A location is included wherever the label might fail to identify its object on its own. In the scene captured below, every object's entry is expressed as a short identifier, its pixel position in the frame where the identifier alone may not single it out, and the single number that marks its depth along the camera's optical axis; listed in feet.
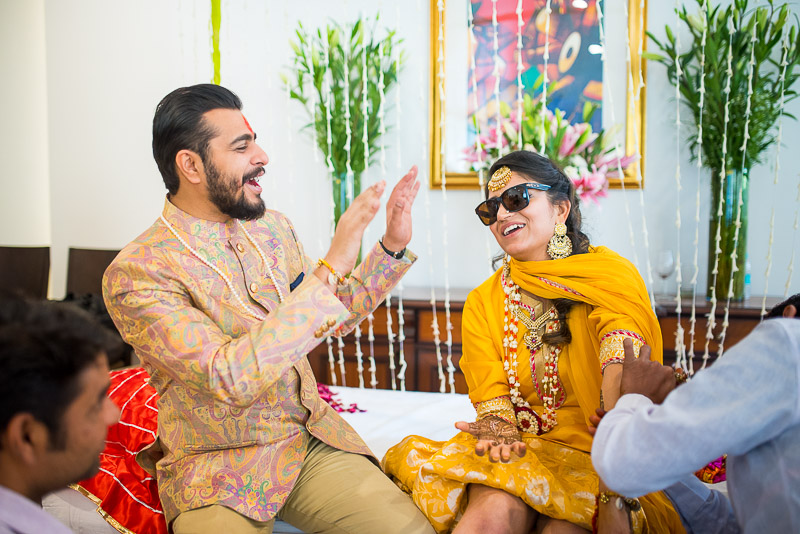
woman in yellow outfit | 4.78
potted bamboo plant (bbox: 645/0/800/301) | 10.10
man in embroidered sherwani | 4.47
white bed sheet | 5.53
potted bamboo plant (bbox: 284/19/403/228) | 11.74
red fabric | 5.45
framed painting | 11.94
